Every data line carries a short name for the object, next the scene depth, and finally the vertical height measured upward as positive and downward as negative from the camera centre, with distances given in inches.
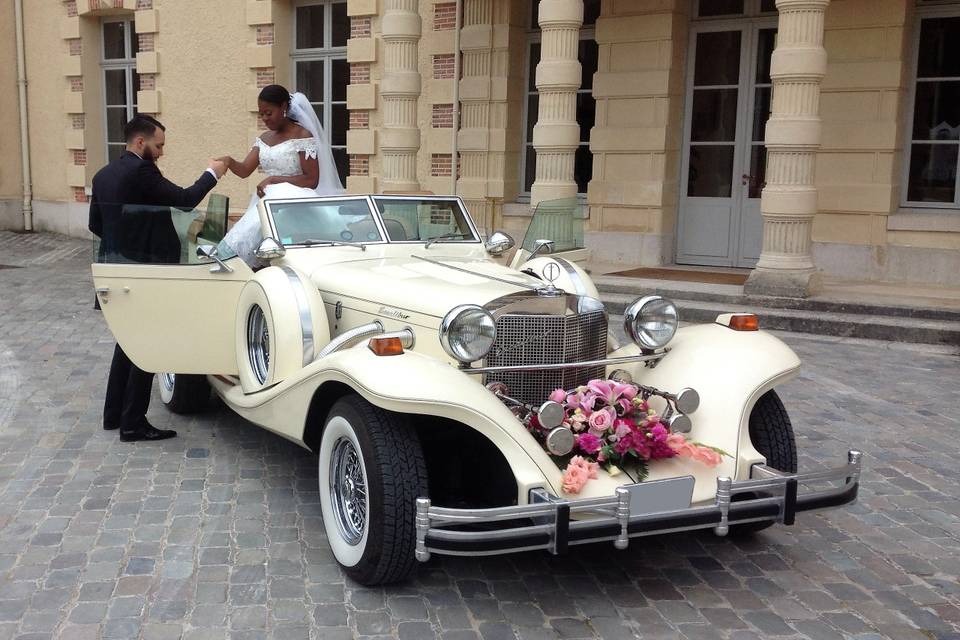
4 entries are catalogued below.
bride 246.5 +7.9
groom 218.1 -4.4
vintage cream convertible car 138.3 -31.0
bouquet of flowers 144.5 -35.8
